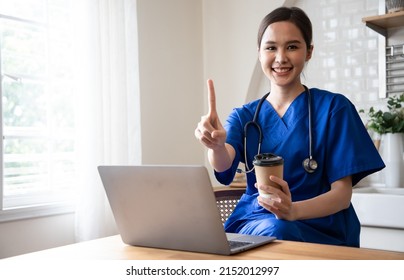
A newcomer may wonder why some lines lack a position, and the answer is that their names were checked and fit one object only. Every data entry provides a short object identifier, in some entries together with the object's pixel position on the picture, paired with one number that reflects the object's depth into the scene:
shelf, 3.23
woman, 1.69
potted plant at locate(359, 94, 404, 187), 3.37
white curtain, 3.17
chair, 2.26
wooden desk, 1.25
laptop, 1.27
